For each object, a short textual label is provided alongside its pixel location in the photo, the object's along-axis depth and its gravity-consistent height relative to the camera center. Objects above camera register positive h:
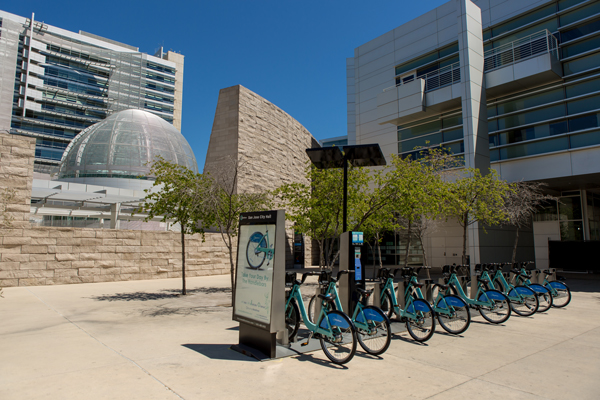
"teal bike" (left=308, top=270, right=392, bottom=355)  5.64 -1.18
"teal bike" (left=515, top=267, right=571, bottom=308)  10.55 -1.24
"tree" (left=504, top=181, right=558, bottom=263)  16.97 +2.07
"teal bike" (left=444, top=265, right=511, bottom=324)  8.25 -1.18
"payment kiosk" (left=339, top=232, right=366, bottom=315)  7.23 -0.48
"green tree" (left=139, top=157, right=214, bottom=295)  11.22 +1.35
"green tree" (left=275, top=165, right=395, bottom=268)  10.98 +1.35
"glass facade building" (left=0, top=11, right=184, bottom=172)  74.31 +34.98
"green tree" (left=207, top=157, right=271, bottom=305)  11.06 +1.29
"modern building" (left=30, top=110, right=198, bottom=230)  40.06 +9.55
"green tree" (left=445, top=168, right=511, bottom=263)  15.65 +1.87
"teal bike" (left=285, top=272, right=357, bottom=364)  5.30 -1.21
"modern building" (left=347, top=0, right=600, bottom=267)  18.59 +8.01
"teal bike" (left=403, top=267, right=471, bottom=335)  7.10 -1.24
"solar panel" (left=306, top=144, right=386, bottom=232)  8.33 +1.99
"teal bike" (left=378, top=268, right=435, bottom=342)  6.55 -1.24
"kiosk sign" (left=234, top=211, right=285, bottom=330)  5.51 -0.37
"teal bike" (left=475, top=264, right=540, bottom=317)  9.17 -1.16
